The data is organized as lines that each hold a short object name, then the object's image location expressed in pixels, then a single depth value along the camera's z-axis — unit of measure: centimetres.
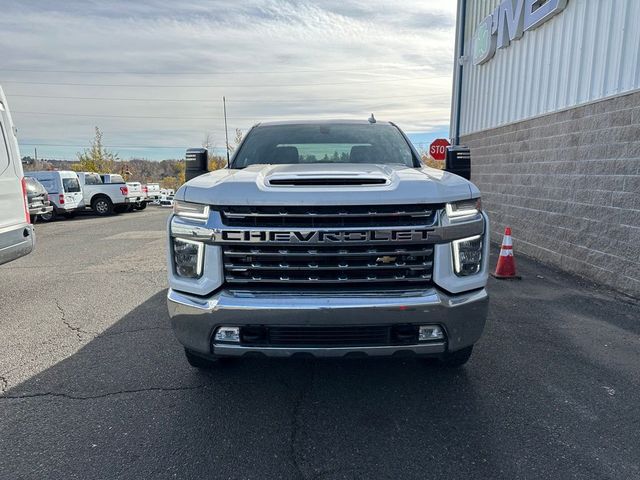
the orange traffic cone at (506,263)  598
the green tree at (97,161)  3878
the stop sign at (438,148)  1295
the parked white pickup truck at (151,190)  2231
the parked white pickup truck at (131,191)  2019
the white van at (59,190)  1667
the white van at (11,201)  491
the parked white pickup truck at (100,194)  1930
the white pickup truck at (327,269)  243
